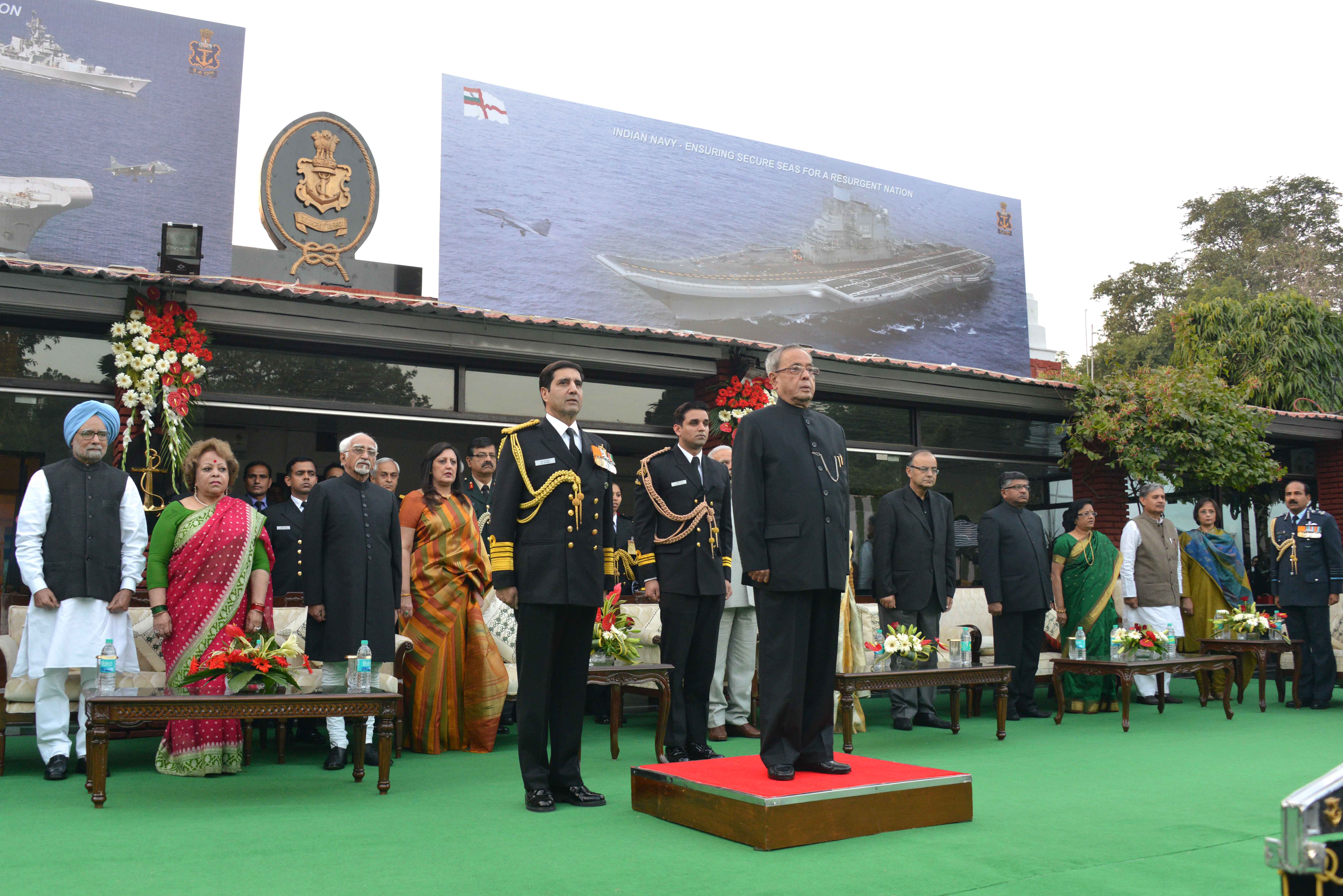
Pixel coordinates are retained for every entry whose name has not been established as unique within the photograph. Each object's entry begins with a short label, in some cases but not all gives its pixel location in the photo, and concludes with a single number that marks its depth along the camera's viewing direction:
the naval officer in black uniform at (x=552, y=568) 4.54
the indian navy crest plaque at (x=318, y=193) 11.58
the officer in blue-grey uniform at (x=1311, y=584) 8.93
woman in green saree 8.97
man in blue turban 5.48
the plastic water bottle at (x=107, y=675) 4.86
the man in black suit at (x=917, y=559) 7.65
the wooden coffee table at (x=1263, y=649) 8.84
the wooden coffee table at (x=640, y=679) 6.12
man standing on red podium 4.23
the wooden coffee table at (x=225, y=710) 4.60
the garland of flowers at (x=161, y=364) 7.94
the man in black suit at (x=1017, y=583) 8.37
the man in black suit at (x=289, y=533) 7.20
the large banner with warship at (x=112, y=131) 13.02
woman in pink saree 5.51
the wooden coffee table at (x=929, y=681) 6.16
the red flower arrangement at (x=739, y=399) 9.98
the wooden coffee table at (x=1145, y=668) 7.56
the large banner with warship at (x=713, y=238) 15.21
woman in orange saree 6.44
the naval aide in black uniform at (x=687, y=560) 5.92
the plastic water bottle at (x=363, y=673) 5.21
